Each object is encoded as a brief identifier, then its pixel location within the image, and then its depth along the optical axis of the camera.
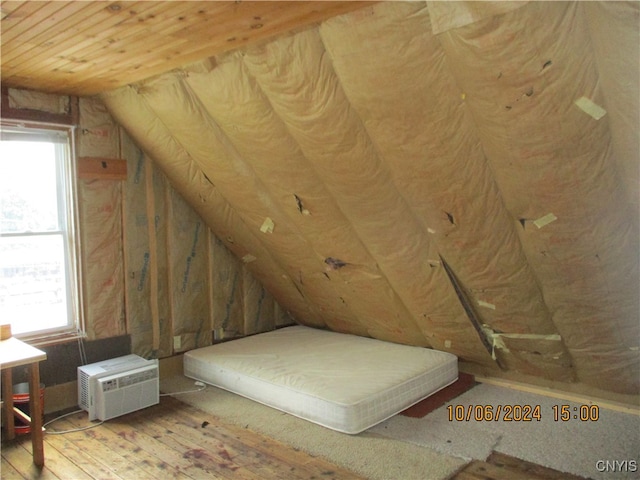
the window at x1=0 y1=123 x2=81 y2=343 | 3.33
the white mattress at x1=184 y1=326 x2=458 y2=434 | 3.07
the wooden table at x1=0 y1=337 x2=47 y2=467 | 2.67
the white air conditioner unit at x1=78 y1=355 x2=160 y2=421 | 3.30
